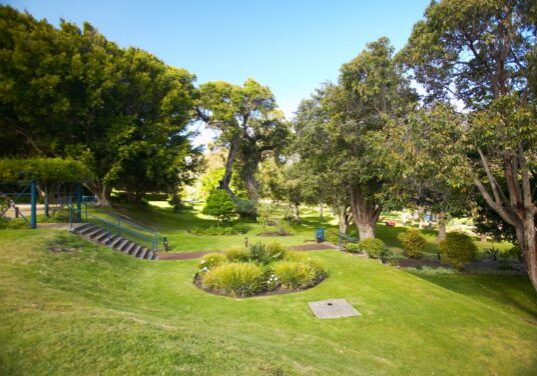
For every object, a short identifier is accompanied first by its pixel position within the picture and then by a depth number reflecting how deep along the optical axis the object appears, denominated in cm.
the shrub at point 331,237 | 2181
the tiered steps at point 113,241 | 1603
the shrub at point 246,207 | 3719
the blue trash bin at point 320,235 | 2161
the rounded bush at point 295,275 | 1288
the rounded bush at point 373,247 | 1847
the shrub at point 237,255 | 1523
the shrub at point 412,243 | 2256
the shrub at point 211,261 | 1462
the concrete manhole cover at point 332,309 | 1041
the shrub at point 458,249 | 1992
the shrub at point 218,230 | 2716
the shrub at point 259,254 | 1541
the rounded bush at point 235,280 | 1212
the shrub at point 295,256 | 1487
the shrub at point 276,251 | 1582
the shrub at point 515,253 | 2116
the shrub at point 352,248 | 1869
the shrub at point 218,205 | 2969
